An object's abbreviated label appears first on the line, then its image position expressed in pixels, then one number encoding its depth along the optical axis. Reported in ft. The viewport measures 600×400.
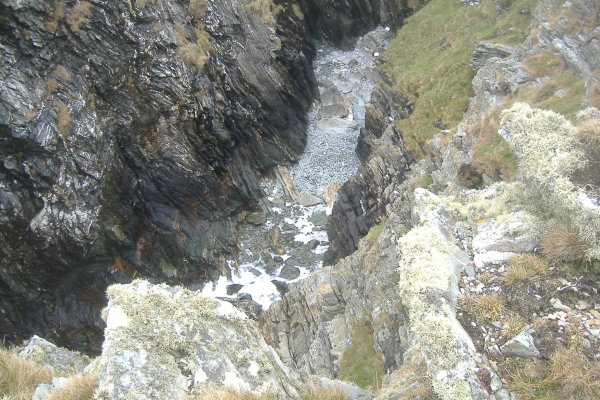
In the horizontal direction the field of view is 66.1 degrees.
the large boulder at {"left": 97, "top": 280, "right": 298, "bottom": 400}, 24.20
